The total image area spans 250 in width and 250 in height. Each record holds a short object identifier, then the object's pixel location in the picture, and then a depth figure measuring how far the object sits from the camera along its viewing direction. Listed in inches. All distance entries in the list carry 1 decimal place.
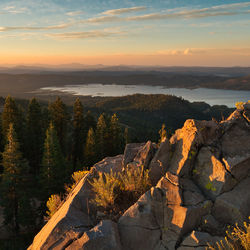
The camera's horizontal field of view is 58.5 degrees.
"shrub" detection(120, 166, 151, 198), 287.4
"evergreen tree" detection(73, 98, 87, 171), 1679.4
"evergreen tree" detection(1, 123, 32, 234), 1003.9
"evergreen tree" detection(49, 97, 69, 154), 1620.3
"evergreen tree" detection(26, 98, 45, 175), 1584.6
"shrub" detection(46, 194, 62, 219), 350.2
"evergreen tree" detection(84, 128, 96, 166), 1461.6
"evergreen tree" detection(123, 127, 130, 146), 1792.0
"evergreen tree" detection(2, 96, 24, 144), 1483.8
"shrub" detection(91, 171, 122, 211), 277.3
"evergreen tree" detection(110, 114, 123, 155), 1621.6
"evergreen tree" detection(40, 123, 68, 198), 1125.1
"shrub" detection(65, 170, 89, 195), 404.2
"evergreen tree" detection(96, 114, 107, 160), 1521.9
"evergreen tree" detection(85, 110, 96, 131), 1840.3
